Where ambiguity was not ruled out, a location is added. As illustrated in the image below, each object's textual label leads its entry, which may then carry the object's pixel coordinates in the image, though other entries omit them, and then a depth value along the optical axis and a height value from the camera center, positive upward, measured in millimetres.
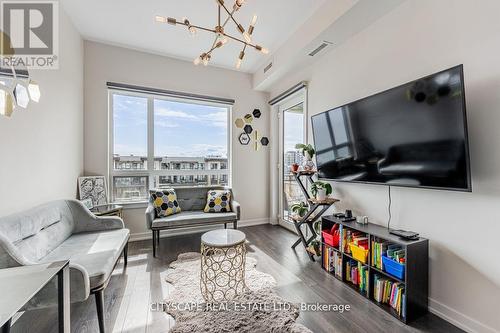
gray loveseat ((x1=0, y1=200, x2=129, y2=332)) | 1377 -622
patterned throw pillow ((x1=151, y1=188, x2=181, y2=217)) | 3123 -470
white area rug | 1525 -1112
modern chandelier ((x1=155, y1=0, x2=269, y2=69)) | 1629 +1152
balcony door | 3619 +363
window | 3439 +462
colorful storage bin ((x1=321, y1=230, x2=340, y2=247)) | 2324 -766
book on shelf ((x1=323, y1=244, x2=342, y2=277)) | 2271 -1001
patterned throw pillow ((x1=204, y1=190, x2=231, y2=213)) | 3400 -509
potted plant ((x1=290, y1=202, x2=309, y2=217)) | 2885 -538
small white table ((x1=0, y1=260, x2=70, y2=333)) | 831 -505
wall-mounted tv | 1459 +272
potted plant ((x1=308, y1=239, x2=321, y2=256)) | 2602 -951
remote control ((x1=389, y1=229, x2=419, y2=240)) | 1723 -539
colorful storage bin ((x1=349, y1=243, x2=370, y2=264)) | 1967 -786
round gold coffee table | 1854 -1023
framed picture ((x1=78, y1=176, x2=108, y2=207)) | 2973 -257
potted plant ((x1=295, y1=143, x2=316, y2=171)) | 2930 +206
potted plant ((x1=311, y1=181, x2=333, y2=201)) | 2653 -261
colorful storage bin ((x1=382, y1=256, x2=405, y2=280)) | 1669 -792
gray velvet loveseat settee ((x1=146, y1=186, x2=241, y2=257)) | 2863 -655
